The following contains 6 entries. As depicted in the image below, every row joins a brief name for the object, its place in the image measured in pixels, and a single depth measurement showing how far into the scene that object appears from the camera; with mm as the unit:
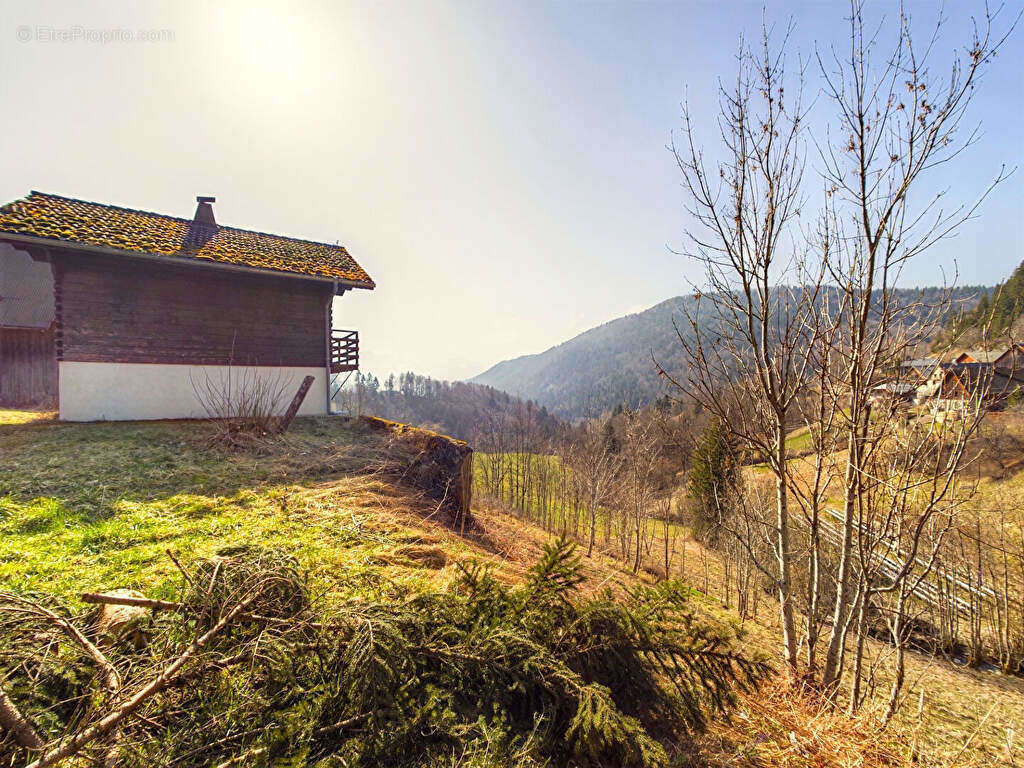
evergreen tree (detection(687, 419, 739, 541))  20628
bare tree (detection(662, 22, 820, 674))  3336
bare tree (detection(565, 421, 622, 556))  18516
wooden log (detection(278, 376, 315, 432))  9273
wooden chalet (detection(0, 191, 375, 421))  9281
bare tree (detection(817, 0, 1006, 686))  2967
